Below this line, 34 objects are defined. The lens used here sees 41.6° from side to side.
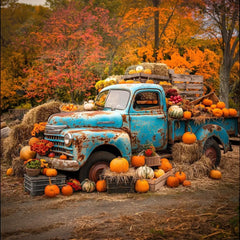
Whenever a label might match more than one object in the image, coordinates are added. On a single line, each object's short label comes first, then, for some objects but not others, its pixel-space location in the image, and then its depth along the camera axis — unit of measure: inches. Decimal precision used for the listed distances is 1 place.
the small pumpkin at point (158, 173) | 259.3
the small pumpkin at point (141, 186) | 237.9
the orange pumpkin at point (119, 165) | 235.6
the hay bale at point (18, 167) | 291.0
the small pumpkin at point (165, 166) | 274.5
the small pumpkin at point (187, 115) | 300.8
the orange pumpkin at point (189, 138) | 295.4
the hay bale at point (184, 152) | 290.8
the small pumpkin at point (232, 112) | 335.3
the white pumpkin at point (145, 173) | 247.3
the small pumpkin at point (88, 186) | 235.6
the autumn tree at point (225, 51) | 566.2
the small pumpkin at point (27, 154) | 280.2
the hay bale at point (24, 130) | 327.3
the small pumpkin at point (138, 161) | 257.9
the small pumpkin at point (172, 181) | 256.1
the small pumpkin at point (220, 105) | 338.3
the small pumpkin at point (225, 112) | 331.0
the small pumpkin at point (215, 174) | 281.3
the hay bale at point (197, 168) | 281.1
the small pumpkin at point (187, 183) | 259.8
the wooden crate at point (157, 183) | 243.9
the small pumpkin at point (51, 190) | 225.6
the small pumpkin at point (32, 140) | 286.6
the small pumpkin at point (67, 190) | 230.1
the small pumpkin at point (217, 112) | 325.7
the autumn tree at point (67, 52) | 556.4
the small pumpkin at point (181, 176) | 264.4
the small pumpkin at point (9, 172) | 300.5
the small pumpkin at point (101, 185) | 237.3
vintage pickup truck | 236.8
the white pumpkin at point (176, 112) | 293.8
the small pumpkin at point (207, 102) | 348.4
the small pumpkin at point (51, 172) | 236.6
